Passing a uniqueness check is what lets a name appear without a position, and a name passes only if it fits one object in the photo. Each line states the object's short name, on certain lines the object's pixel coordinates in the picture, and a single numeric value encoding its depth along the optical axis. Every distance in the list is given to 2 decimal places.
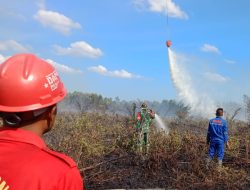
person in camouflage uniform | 6.53
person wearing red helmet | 0.85
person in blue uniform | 5.76
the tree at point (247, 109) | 10.68
